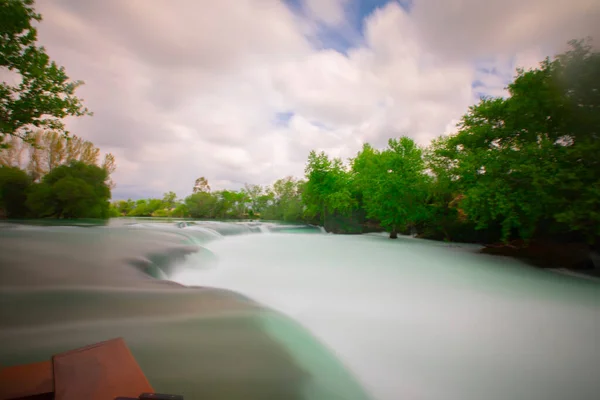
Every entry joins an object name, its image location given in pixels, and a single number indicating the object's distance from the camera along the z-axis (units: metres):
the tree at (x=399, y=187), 16.06
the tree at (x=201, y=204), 50.12
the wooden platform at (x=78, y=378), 1.06
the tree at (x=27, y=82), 6.69
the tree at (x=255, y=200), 57.38
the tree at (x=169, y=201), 57.77
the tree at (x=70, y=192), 15.45
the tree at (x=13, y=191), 13.37
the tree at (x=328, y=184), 22.88
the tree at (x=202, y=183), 63.69
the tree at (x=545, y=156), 6.32
